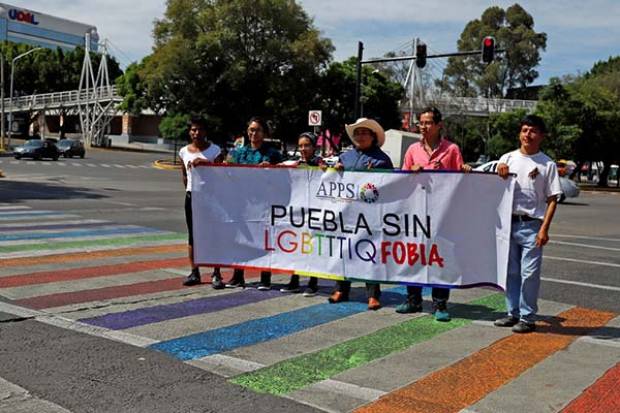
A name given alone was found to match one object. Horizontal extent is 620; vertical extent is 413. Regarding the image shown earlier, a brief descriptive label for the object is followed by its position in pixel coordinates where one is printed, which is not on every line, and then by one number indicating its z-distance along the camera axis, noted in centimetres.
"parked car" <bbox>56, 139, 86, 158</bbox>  5081
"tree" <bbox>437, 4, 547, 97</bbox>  8488
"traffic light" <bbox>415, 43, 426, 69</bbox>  2616
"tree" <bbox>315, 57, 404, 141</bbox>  5303
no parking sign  2634
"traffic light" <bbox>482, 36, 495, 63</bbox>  2567
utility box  3709
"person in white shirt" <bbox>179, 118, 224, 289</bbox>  773
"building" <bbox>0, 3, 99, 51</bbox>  10938
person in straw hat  685
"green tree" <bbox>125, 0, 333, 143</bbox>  4541
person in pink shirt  640
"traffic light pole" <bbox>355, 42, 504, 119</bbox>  2547
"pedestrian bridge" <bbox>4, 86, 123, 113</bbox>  6744
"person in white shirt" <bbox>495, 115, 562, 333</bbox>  602
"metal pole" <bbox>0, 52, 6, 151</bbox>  5490
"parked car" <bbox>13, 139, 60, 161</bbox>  4388
